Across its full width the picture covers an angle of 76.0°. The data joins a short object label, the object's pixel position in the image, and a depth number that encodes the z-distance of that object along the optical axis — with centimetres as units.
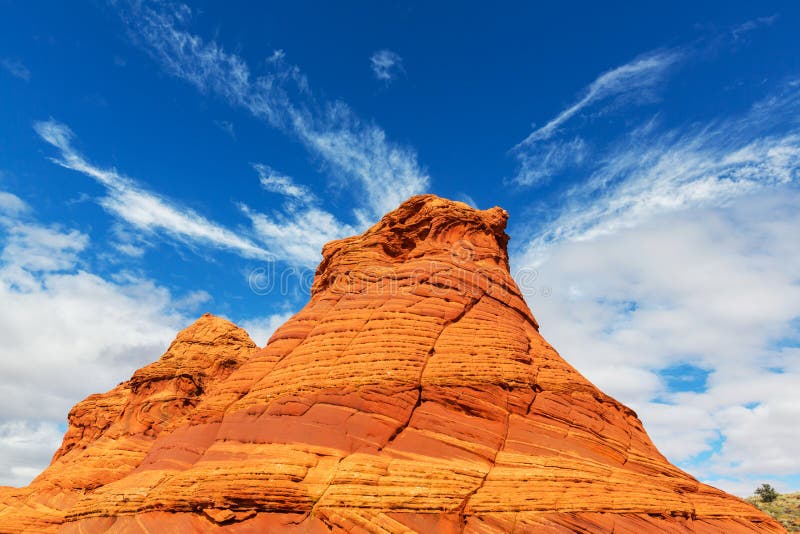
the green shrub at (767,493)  6019
